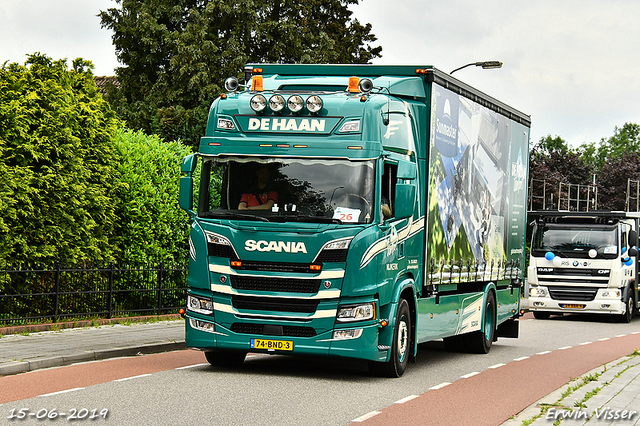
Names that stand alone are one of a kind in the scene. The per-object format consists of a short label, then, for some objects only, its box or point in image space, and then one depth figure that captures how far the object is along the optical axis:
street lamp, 27.30
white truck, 26.44
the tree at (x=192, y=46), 37.47
